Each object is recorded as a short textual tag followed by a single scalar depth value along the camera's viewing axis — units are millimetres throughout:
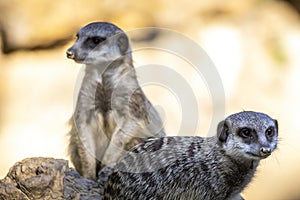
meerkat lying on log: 8805
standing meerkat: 10867
